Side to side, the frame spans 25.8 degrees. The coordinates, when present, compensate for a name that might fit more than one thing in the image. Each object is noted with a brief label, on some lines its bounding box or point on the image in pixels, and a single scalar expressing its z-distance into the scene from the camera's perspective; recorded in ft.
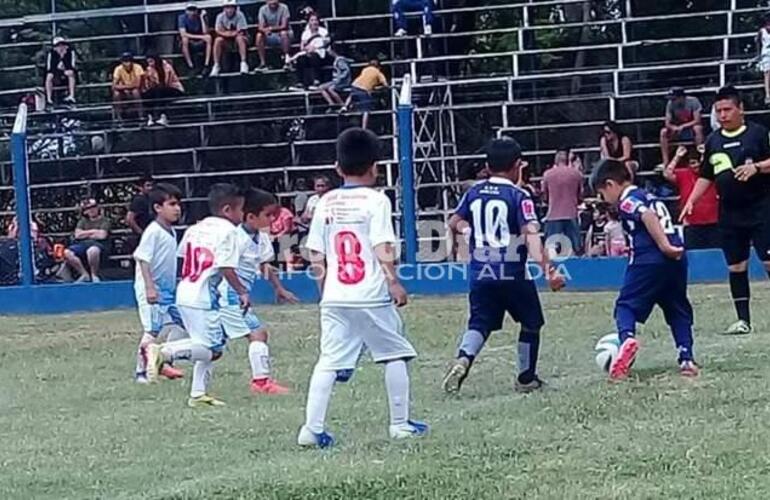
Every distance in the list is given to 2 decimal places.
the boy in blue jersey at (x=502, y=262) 33.32
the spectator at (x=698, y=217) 68.54
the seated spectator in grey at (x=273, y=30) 91.76
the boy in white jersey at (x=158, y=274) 40.47
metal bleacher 82.07
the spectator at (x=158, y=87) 88.69
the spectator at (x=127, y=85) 88.99
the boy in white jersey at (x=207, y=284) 35.40
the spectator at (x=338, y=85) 85.30
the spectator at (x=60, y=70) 92.89
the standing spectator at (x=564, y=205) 71.05
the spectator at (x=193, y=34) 94.27
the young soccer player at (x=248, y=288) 36.65
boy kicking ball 32.71
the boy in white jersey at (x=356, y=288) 27.27
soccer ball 33.32
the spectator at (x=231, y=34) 92.63
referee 40.45
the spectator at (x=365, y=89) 82.99
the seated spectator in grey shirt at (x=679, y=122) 75.31
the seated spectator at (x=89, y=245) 75.87
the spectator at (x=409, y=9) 92.07
